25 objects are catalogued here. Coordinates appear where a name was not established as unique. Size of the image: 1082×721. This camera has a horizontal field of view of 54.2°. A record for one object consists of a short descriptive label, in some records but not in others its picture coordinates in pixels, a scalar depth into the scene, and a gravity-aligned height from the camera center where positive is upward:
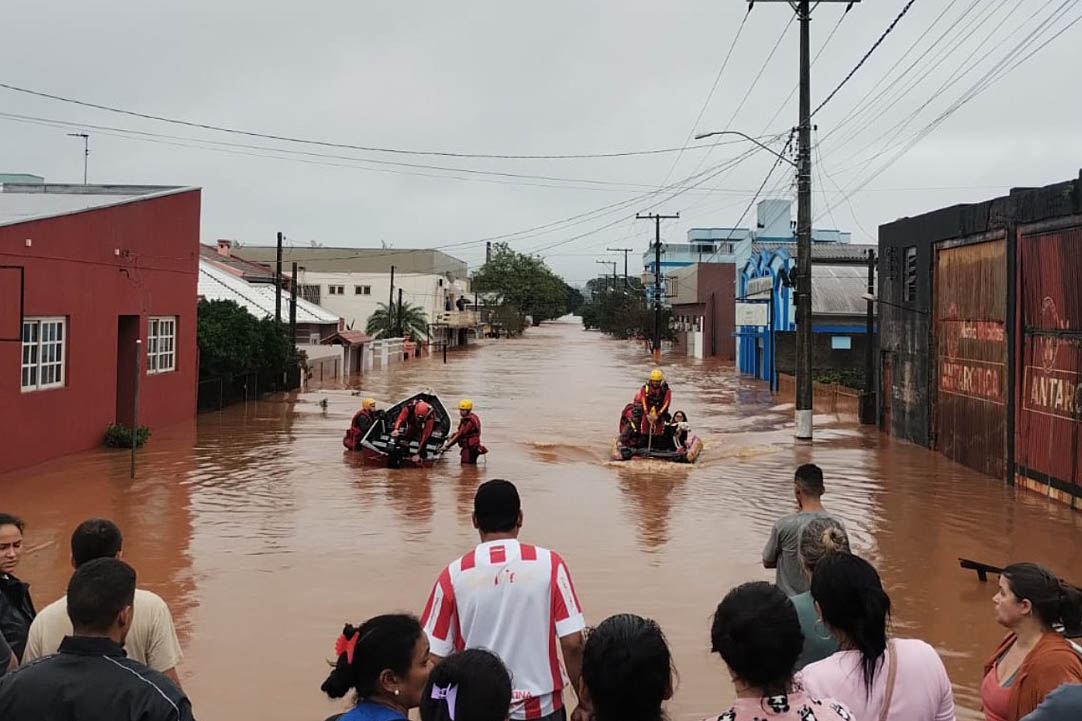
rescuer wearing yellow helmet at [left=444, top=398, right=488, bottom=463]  20.85 -1.17
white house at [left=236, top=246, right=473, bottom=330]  81.62 +8.11
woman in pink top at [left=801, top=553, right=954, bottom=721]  3.94 -1.08
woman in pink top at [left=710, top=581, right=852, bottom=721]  3.30 -0.90
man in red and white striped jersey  4.50 -1.02
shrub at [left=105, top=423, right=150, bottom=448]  22.62 -1.35
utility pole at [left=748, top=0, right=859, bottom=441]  25.25 +3.40
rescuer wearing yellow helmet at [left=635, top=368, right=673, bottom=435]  21.38 -0.45
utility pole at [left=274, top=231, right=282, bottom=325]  38.50 +2.93
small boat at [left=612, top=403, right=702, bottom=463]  21.75 -1.42
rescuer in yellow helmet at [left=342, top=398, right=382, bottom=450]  21.95 -1.02
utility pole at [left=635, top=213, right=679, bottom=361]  71.12 +6.07
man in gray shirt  5.95 -0.89
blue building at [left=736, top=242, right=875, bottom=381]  45.53 +3.68
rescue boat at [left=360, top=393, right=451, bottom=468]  20.88 -1.37
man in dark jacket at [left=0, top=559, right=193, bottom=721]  3.50 -1.04
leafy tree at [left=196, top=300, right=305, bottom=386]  32.05 +1.06
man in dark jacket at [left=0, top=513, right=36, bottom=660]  4.88 -1.05
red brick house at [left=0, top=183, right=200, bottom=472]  19.05 +1.33
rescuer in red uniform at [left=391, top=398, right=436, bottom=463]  20.97 -0.96
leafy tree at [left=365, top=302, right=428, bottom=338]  73.22 +3.83
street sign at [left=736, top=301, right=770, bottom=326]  50.12 +3.11
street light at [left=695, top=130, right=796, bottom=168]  25.97 +6.01
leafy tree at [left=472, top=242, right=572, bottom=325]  138.12 +12.68
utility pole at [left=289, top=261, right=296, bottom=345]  40.79 +2.28
